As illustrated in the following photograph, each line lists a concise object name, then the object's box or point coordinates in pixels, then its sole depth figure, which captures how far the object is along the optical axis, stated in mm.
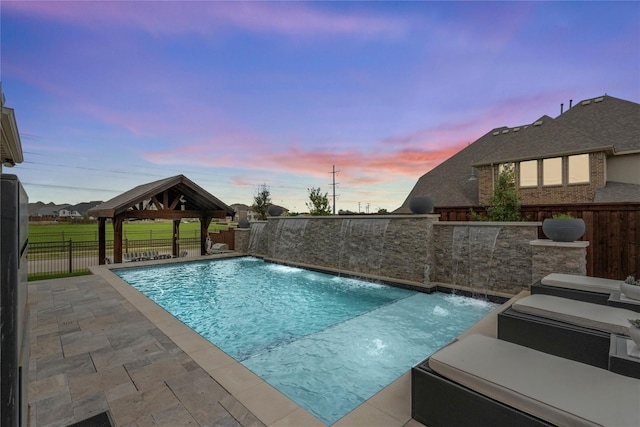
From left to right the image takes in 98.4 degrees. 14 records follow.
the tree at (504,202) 11391
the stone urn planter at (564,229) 6887
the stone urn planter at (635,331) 2629
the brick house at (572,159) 13892
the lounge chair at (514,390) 2080
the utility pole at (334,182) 38531
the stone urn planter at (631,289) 4145
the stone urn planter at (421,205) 10125
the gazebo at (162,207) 12188
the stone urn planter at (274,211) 16766
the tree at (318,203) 21694
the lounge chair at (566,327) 3398
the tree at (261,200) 33125
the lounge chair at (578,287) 4742
